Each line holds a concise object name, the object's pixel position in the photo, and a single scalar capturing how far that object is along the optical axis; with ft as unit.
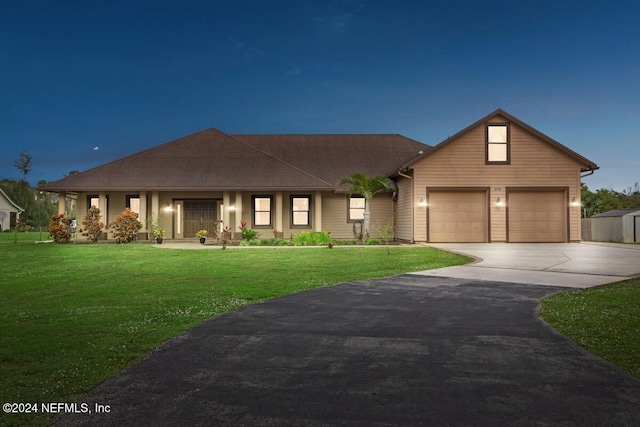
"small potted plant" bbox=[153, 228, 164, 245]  82.79
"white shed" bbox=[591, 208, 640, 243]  88.33
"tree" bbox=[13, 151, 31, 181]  297.12
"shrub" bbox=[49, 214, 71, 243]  86.22
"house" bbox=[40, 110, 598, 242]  81.00
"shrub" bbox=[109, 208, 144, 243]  82.94
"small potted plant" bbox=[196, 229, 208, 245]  82.07
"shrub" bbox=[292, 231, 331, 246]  80.12
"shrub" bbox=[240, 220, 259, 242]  81.51
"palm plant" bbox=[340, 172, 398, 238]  82.76
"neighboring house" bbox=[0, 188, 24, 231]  188.85
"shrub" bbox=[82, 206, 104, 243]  84.17
